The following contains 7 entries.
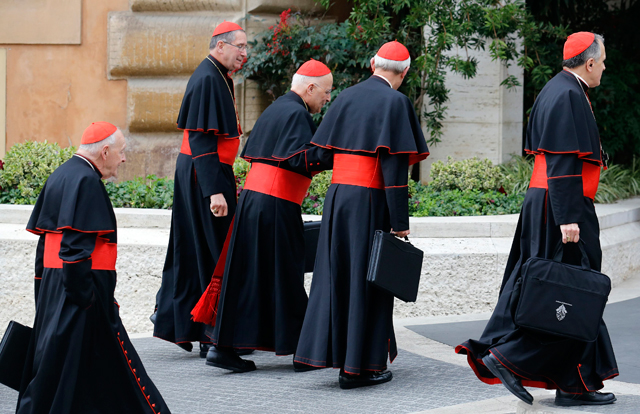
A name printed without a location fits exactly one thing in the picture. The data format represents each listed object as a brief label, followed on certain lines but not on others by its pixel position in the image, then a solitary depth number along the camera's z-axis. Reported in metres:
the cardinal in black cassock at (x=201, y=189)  11.02
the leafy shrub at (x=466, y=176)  17.56
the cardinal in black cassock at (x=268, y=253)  10.62
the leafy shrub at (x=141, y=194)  16.40
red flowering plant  18.58
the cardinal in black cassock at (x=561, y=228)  8.52
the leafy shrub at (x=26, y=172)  16.78
